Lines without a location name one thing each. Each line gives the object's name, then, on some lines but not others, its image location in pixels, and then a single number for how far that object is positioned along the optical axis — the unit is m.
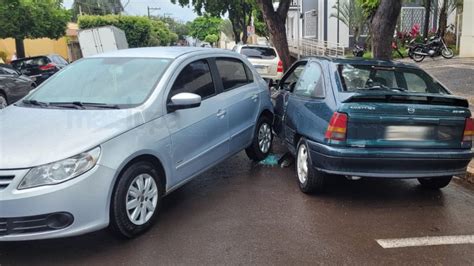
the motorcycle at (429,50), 20.52
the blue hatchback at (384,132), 4.73
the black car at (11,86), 12.96
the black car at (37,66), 19.44
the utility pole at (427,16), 22.75
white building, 30.17
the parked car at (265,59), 16.44
